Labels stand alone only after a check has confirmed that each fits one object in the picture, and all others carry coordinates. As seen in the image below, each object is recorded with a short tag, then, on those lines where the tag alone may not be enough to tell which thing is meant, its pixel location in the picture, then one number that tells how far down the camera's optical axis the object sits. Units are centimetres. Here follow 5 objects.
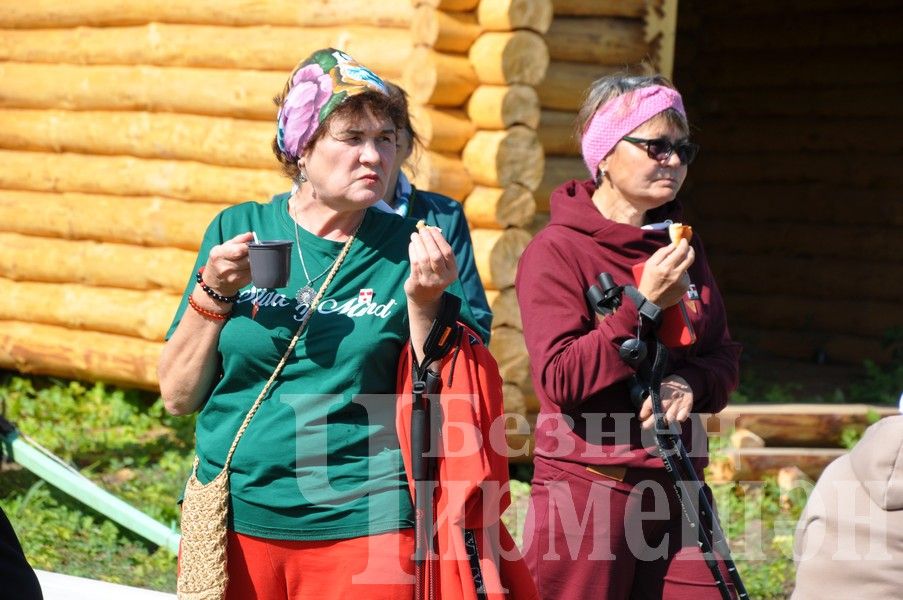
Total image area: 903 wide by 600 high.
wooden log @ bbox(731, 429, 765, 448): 1502
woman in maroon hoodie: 713
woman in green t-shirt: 613
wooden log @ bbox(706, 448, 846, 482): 1453
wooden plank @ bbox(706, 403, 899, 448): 1544
